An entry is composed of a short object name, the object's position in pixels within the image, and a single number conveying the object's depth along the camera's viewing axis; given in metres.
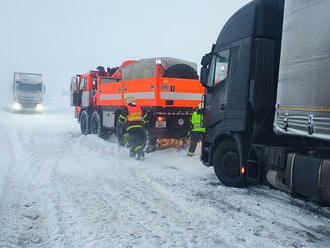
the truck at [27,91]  27.97
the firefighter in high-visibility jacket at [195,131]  9.19
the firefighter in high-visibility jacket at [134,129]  8.99
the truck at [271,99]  3.97
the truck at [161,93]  9.18
